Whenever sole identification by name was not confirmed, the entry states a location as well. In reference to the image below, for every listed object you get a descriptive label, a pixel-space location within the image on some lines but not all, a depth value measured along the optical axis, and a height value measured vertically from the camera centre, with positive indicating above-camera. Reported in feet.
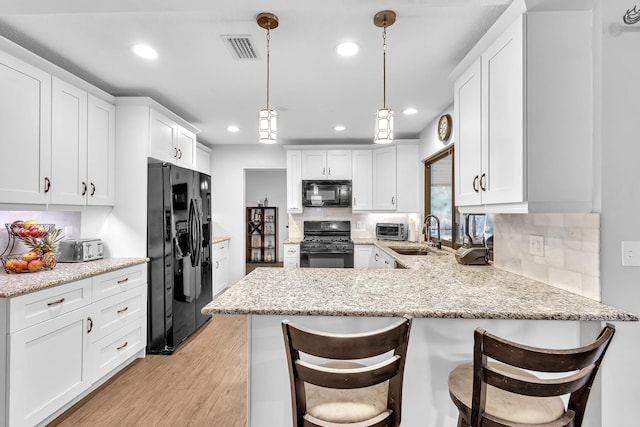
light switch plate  4.63 -0.56
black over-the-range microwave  15.71 +0.94
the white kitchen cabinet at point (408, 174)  15.10 +1.86
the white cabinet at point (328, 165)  15.96 +2.39
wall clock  10.89 +2.98
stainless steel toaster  8.48 -1.00
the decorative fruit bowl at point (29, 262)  6.85 -1.11
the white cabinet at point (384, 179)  15.35 +1.67
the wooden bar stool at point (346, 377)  3.23 -1.67
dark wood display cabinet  26.96 -2.01
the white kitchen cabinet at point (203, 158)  15.92 +2.80
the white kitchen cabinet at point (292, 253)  15.31 -1.89
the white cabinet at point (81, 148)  7.68 +1.68
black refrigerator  9.70 -1.31
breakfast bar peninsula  4.22 -1.58
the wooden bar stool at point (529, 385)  3.10 -1.69
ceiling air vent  6.65 +3.59
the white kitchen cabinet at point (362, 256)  14.76 -1.94
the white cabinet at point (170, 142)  9.93 +2.45
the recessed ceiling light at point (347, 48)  6.91 +3.61
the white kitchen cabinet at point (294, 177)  15.98 +1.79
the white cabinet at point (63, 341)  5.67 -2.73
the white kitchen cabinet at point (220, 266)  15.29 -2.66
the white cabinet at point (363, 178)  15.88 +1.75
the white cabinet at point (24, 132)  6.49 +1.71
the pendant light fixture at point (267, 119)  5.70 +1.66
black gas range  14.57 -1.80
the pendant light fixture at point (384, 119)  5.75 +1.70
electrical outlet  5.91 -0.58
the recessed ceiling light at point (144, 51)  7.06 +3.62
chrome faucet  12.01 -0.71
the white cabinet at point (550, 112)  4.69 +1.52
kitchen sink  12.50 -1.45
